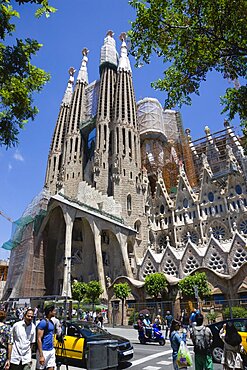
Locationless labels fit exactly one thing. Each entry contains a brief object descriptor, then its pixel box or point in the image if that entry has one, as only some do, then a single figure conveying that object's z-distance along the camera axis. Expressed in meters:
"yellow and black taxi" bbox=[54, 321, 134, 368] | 7.51
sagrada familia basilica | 29.06
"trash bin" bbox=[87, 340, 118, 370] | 4.66
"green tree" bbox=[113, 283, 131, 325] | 23.45
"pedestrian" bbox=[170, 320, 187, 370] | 5.02
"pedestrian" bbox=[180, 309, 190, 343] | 16.12
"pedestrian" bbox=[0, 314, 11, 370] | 4.54
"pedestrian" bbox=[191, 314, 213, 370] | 4.88
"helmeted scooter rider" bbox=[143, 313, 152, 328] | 12.13
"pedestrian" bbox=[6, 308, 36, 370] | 4.29
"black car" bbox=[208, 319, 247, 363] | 7.43
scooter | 11.88
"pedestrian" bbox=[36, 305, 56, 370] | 4.54
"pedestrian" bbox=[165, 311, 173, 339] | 15.62
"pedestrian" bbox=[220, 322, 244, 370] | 4.50
